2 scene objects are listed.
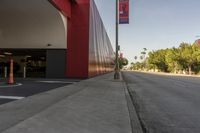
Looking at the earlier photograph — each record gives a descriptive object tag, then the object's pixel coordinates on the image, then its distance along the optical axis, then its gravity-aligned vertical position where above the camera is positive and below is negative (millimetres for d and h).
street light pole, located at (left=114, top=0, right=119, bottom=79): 26872 +83
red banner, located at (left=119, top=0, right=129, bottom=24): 25297 +5364
